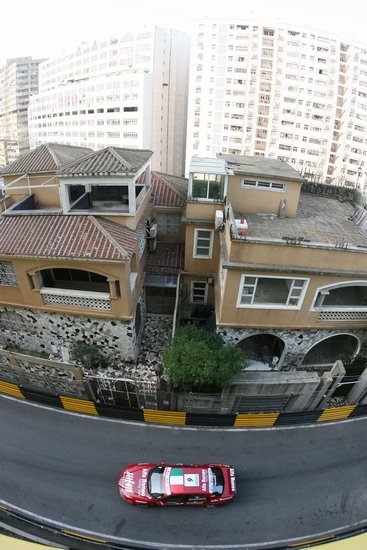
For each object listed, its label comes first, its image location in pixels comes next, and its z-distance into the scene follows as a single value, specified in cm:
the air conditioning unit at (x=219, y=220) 1651
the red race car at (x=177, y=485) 1105
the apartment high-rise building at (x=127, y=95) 6009
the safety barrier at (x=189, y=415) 1417
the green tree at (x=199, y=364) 1328
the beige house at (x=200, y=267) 1409
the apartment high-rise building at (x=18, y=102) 10306
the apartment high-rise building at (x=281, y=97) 5903
